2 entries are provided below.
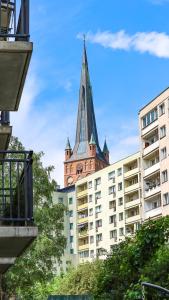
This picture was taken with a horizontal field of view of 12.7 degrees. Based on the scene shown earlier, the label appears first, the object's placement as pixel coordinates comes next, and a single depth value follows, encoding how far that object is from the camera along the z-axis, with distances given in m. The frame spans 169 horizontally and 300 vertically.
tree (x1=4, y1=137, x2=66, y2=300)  47.59
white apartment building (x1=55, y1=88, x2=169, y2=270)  85.19
